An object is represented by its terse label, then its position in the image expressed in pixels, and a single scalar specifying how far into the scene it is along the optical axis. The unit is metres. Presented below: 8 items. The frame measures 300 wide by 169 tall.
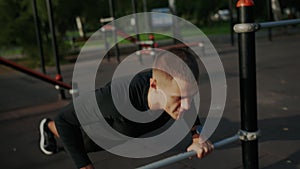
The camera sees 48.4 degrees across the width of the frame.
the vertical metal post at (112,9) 8.93
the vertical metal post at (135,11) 8.62
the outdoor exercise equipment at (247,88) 1.77
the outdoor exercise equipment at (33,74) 4.51
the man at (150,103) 1.68
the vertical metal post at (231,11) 11.30
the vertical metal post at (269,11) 9.27
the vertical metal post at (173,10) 11.66
